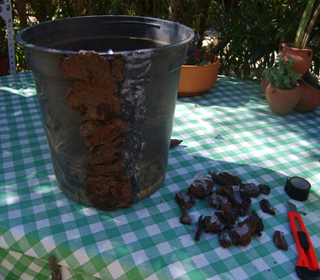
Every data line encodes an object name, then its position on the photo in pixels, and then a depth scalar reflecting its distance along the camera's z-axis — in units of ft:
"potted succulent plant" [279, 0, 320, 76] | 2.52
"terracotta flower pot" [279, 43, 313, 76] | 2.52
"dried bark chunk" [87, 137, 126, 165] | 1.45
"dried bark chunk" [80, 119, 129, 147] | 1.37
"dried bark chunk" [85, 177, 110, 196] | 1.55
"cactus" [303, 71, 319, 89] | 2.66
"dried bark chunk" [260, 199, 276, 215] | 1.66
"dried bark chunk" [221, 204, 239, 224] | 1.57
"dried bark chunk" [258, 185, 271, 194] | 1.78
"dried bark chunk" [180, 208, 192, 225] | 1.58
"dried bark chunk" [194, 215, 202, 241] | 1.50
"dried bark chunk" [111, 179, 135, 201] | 1.58
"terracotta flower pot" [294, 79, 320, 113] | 2.59
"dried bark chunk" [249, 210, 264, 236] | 1.53
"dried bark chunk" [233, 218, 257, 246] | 1.47
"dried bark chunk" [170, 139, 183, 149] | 2.15
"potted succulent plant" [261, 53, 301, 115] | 2.49
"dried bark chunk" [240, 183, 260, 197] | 1.75
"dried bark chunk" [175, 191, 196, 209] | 1.65
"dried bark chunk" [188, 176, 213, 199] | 1.72
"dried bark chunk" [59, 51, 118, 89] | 1.22
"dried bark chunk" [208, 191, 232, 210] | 1.67
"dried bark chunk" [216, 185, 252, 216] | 1.65
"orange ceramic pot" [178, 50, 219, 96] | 2.74
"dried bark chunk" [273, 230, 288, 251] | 1.48
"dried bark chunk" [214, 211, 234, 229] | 1.56
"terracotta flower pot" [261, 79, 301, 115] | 2.51
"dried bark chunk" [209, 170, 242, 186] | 1.83
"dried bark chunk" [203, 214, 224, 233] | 1.53
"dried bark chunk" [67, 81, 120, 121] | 1.31
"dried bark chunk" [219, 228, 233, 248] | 1.47
